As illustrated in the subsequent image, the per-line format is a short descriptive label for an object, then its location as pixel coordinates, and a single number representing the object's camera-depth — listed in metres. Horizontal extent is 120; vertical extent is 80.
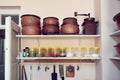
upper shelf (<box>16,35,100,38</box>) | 1.54
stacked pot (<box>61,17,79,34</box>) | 1.53
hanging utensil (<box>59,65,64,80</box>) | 1.66
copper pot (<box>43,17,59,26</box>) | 1.53
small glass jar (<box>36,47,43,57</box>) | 1.54
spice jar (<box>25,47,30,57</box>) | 1.53
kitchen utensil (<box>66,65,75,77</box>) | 1.66
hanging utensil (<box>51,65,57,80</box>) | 1.65
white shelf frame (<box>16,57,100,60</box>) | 1.52
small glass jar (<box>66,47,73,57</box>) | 1.54
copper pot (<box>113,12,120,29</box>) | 1.31
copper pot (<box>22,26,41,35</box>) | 1.53
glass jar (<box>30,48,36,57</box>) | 1.54
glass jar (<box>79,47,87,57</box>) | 1.59
